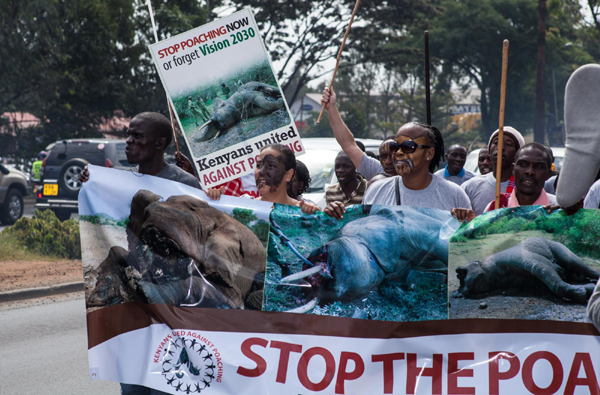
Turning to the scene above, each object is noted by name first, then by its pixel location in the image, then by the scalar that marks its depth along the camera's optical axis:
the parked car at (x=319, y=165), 9.94
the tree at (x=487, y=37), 42.84
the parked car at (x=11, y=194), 16.06
